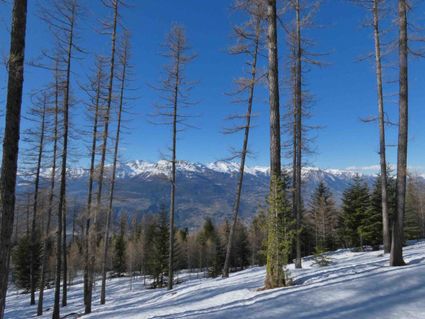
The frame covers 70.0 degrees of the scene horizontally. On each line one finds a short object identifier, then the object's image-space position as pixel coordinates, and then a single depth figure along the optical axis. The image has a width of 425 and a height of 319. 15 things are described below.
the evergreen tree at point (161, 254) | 33.25
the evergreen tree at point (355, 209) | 23.53
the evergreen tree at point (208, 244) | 41.69
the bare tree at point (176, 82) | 15.84
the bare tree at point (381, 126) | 12.90
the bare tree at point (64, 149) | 12.11
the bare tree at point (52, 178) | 12.85
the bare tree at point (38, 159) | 16.95
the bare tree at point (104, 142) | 13.35
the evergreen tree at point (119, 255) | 48.78
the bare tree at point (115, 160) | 14.19
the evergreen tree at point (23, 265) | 34.69
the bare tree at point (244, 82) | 8.32
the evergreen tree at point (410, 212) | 28.22
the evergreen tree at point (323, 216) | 33.69
